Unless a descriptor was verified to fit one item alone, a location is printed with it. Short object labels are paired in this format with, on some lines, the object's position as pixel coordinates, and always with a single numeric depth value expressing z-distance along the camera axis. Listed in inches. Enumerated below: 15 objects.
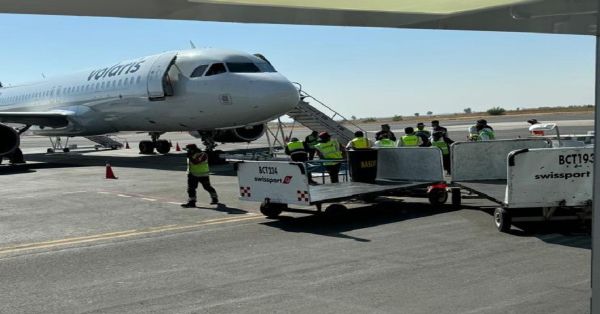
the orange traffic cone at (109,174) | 789.2
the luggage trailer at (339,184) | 422.6
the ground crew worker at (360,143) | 575.2
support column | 85.8
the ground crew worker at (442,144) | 661.9
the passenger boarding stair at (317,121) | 1077.1
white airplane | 837.2
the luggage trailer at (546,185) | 370.3
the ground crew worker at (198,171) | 529.3
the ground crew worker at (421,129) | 737.8
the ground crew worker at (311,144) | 735.1
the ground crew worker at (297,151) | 613.0
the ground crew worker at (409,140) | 643.5
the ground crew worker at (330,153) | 571.8
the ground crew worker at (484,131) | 677.9
